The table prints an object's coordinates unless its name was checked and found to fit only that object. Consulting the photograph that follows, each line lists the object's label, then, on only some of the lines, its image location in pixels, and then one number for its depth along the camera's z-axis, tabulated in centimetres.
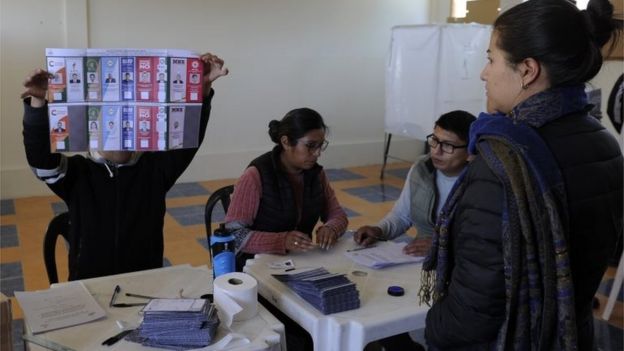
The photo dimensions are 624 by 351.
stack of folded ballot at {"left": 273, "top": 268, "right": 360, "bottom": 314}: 156
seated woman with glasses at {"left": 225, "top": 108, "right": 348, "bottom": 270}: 220
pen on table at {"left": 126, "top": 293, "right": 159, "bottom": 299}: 168
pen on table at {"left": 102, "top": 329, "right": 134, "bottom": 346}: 140
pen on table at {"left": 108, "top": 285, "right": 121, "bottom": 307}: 164
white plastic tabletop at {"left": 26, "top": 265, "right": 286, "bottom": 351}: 141
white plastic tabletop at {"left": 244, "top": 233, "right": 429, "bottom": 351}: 151
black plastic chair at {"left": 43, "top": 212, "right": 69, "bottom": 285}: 212
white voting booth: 582
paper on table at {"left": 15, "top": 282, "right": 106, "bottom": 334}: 149
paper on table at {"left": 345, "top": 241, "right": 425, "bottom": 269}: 196
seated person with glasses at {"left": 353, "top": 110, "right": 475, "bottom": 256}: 225
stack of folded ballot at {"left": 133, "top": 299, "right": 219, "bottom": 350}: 138
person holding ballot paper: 203
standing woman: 104
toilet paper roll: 150
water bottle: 170
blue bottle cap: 170
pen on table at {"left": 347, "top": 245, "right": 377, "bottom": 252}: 213
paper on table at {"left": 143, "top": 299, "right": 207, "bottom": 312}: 142
